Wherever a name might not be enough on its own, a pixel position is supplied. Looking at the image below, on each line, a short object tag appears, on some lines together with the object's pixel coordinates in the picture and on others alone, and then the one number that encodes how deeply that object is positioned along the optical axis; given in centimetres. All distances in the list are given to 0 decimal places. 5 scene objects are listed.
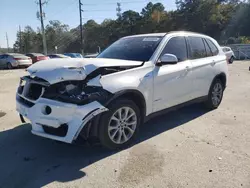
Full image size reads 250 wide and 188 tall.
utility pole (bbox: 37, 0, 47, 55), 2652
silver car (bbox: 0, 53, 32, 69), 1817
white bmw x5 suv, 271
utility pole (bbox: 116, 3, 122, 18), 5405
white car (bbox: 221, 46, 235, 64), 1724
